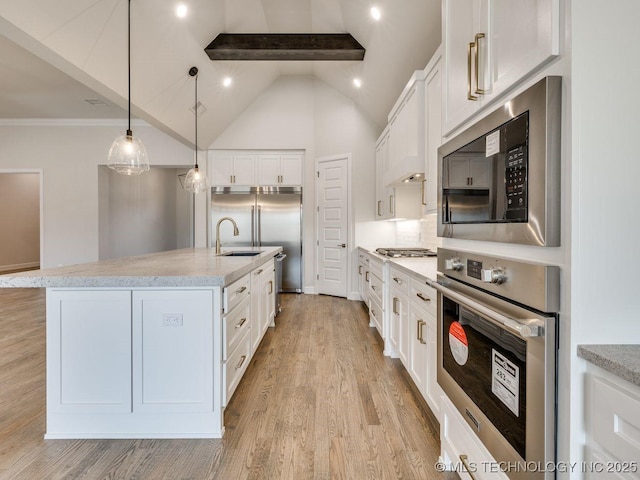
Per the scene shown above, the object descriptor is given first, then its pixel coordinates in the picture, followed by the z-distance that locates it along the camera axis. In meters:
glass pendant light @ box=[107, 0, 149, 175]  2.54
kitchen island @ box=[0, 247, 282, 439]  1.83
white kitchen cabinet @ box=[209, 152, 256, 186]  6.01
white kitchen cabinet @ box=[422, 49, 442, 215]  2.33
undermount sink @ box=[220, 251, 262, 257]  3.63
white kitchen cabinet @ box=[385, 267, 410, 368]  2.46
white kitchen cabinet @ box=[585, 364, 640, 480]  0.67
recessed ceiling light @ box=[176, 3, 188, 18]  3.28
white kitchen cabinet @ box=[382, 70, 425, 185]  2.70
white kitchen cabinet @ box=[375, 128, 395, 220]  4.26
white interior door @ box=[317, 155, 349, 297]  5.62
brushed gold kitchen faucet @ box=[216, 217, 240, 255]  3.12
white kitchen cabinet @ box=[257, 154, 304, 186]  6.06
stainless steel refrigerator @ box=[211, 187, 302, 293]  6.02
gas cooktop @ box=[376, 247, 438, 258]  3.19
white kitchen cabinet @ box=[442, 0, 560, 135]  0.86
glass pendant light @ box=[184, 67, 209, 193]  3.99
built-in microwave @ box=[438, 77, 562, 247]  0.81
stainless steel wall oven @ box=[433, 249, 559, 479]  0.85
